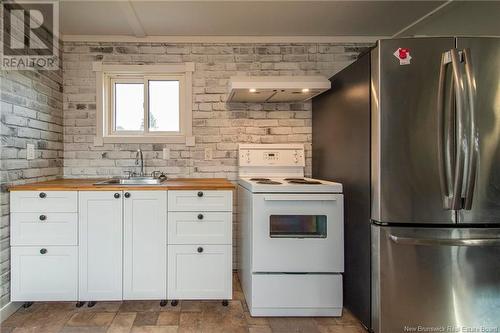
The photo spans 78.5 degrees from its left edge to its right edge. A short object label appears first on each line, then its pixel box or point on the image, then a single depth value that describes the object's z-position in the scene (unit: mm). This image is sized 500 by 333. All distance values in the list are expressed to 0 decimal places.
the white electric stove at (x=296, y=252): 2068
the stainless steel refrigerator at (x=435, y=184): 1688
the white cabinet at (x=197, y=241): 2215
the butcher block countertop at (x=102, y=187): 2139
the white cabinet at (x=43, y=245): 2137
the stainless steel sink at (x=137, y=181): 2445
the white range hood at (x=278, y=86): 2410
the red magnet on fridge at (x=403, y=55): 1747
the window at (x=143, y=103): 2873
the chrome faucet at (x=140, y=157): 2732
